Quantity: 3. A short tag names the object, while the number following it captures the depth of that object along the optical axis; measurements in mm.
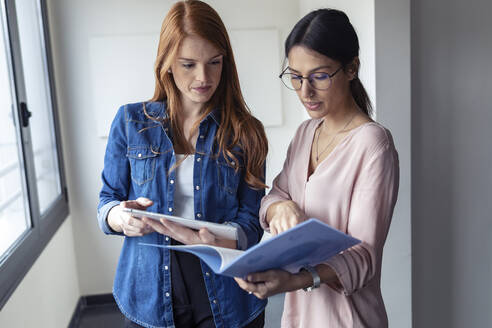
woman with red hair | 1313
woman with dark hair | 1002
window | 2068
